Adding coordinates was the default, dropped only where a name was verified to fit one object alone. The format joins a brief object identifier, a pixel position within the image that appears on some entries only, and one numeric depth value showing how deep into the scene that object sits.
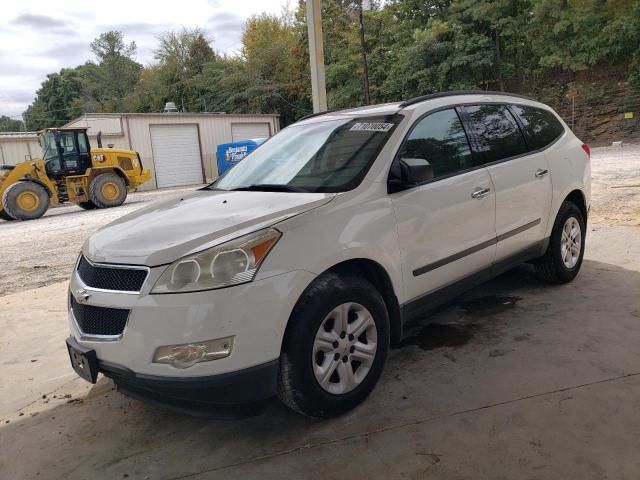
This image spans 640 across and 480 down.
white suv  2.36
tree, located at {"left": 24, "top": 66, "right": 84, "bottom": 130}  64.75
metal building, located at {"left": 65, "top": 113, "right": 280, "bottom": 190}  26.56
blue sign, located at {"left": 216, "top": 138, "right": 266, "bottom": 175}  24.89
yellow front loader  15.26
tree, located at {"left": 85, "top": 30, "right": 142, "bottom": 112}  57.47
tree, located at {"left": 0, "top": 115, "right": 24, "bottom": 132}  87.12
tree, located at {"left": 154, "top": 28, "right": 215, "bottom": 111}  48.22
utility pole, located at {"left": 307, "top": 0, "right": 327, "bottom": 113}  7.34
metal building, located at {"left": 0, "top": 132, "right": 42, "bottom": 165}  24.98
